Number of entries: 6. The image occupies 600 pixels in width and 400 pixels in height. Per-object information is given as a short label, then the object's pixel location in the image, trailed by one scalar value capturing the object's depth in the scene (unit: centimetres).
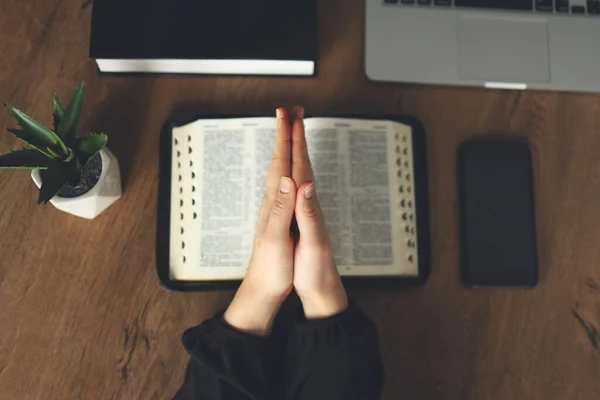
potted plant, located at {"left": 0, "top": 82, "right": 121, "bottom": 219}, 54
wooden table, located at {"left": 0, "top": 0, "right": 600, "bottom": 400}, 64
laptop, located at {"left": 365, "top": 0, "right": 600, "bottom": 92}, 68
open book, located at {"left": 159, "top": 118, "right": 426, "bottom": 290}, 65
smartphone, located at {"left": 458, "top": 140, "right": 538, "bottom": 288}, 65
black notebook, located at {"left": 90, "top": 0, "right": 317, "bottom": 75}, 64
